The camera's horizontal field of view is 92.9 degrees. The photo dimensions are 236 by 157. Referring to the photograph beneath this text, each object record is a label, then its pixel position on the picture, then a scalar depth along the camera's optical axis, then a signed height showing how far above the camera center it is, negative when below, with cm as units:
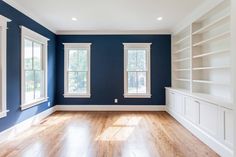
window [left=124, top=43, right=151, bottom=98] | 396 +21
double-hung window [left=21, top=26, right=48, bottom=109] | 263 +27
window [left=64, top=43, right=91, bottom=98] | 397 +22
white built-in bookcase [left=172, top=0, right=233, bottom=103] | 215 +48
